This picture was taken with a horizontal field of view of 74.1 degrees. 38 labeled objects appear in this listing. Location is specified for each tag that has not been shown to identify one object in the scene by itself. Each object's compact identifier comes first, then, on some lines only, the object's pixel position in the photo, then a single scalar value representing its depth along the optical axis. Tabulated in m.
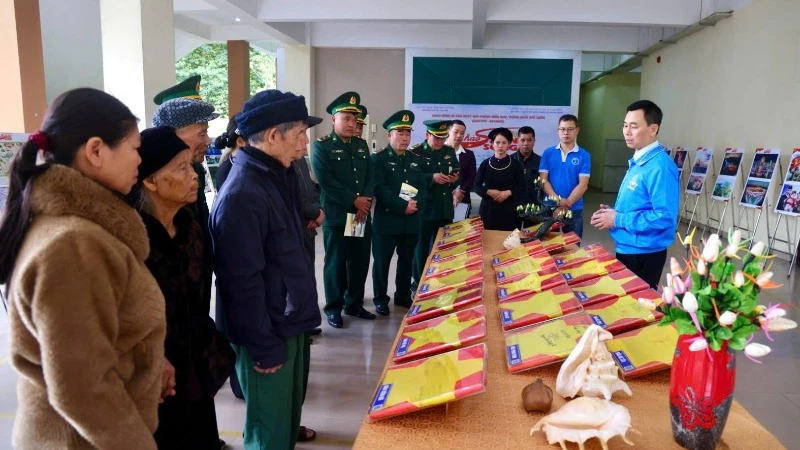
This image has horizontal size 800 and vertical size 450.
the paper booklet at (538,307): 1.60
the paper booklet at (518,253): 2.39
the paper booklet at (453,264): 2.23
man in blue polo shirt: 3.91
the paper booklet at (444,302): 1.71
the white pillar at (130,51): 5.09
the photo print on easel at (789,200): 5.64
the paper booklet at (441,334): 1.39
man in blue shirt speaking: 2.20
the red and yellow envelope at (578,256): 2.25
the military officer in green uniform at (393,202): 3.87
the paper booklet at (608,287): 1.78
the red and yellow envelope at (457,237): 2.82
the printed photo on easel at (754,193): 6.22
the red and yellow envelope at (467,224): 3.24
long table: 1.07
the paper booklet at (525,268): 2.07
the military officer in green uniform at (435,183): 4.14
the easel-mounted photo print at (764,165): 6.17
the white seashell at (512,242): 2.73
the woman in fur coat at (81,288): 0.89
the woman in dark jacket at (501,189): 4.32
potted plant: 0.96
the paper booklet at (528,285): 1.86
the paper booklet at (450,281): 1.95
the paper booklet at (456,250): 2.53
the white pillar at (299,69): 10.03
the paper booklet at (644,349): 1.32
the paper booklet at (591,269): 2.03
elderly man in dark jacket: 1.51
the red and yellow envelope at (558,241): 2.53
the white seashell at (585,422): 1.03
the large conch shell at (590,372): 1.20
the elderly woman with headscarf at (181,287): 1.35
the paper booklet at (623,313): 1.54
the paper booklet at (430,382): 1.12
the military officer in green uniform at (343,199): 3.51
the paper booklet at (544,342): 1.34
